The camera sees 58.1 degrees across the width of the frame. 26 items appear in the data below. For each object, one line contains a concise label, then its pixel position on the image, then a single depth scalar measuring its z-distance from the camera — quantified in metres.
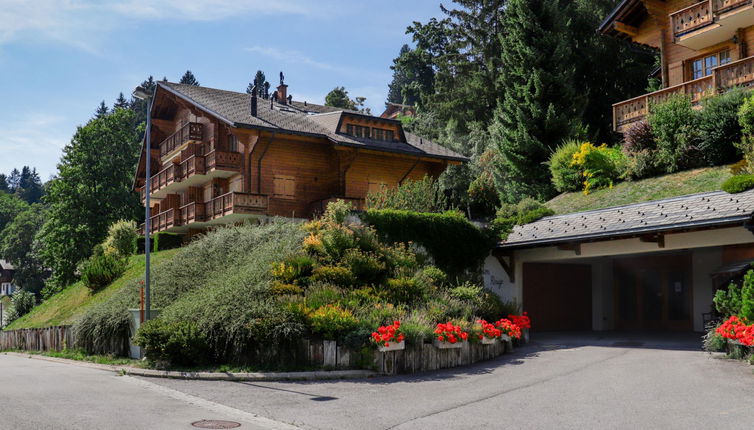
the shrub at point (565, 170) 28.84
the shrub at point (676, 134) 25.28
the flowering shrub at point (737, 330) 13.52
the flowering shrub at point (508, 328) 17.38
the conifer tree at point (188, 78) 112.51
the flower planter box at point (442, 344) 14.94
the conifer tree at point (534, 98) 34.03
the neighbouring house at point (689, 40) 25.89
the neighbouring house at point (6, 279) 108.31
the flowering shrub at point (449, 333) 14.95
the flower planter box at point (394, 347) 14.09
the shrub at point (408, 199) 25.16
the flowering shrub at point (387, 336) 14.10
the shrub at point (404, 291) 17.56
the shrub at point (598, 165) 27.42
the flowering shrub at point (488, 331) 16.19
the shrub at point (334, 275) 17.58
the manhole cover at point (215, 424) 9.37
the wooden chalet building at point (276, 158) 33.22
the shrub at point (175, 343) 15.22
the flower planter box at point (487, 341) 16.16
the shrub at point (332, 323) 14.66
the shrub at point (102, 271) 31.69
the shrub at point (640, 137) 27.19
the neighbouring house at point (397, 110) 89.38
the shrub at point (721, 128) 23.69
